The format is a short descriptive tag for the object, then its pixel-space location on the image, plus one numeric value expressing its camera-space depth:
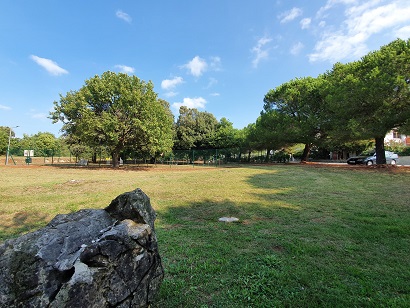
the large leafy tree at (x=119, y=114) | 20.61
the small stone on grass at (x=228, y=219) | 5.56
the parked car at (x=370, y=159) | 21.73
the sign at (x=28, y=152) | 32.33
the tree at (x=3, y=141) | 45.31
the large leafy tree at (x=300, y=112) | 22.11
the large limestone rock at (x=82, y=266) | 1.66
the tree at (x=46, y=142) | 54.97
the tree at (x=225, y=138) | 36.31
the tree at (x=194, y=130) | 38.28
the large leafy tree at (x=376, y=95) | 14.13
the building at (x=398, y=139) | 41.03
